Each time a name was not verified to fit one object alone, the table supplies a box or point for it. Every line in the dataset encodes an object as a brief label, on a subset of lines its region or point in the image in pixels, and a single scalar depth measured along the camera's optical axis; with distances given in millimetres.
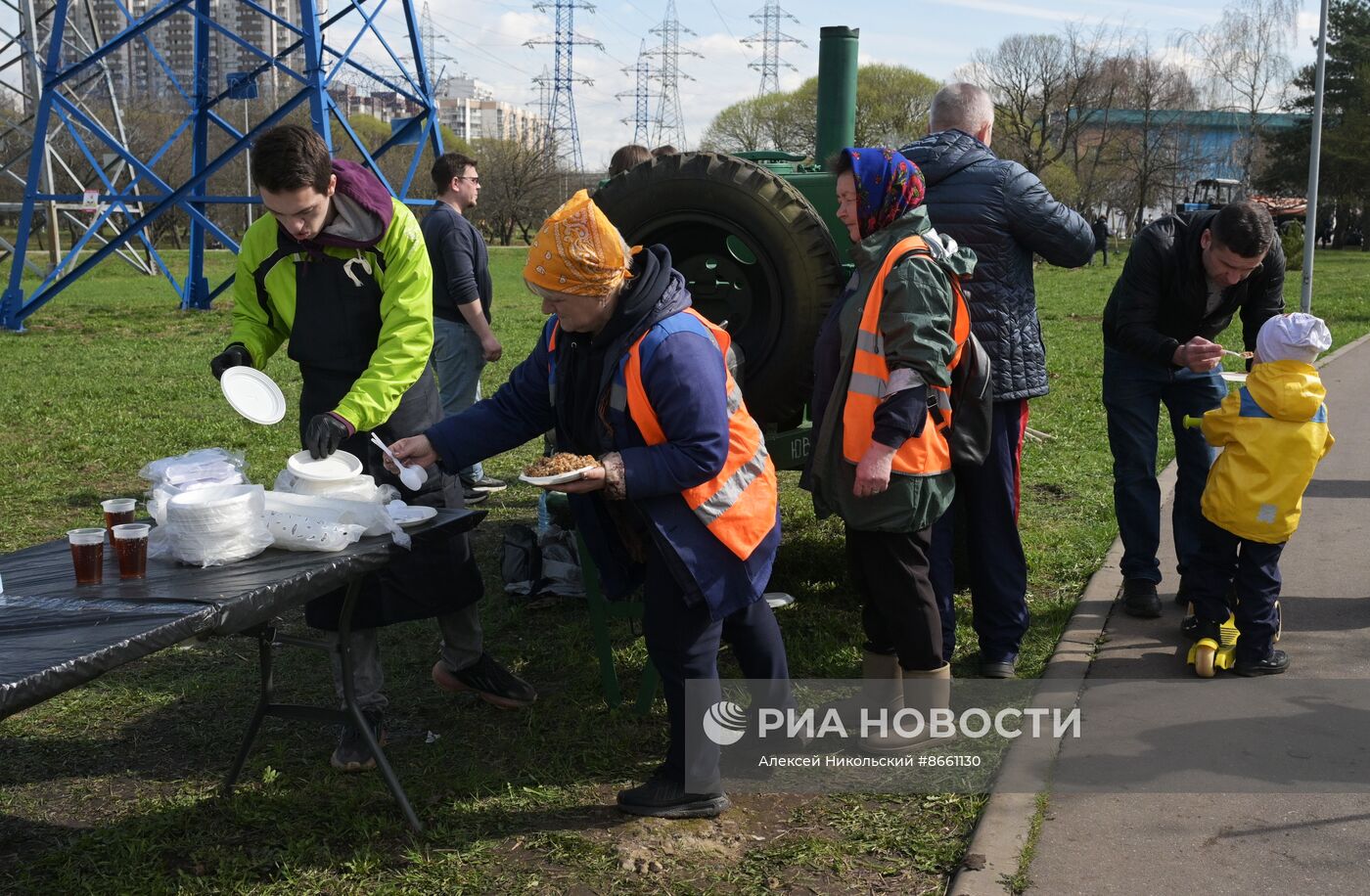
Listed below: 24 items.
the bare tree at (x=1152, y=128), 54125
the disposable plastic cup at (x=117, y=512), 2906
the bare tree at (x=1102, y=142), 53375
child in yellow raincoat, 4012
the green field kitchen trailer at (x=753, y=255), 4504
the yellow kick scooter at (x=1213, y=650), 4133
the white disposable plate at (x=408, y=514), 3115
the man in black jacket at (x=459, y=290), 6383
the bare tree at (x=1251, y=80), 50344
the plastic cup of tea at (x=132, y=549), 2703
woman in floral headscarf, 3410
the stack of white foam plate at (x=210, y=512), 2736
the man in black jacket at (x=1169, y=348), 4508
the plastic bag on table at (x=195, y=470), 2922
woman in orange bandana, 2941
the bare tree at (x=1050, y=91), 52125
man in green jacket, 3377
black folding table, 2262
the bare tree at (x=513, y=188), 49688
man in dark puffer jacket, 4047
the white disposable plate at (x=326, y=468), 3016
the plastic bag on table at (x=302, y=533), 2871
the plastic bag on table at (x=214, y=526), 2744
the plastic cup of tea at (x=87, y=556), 2679
